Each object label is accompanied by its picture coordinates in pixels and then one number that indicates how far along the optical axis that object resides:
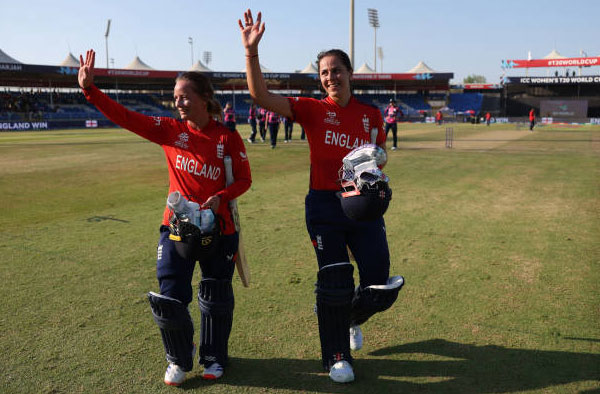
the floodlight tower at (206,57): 104.16
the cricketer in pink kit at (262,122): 22.43
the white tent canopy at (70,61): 56.28
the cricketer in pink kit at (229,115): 18.66
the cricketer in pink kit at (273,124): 18.45
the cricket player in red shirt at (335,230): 3.13
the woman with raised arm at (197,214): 2.97
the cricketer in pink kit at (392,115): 18.06
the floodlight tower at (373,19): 81.06
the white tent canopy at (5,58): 48.33
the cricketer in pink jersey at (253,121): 21.50
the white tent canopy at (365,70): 66.70
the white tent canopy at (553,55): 72.38
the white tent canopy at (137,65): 60.19
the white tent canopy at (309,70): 69.36
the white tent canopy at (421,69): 67.38
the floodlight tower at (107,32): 62.83
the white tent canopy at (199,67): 64.28
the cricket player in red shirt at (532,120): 33.62
